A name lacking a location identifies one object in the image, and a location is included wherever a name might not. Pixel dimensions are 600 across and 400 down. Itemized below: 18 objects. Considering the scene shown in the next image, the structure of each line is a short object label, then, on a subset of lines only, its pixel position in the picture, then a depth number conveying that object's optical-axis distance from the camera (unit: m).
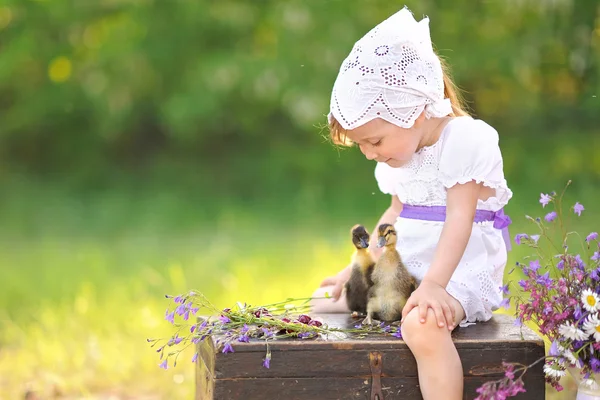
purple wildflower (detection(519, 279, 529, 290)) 5.04
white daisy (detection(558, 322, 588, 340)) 4.69
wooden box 4.93
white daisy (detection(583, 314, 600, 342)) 4.63
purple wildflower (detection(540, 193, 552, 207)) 5.12
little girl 4.98
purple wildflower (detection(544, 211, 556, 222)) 5.19
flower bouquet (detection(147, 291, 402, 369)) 5.03
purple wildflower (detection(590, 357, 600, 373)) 4.80
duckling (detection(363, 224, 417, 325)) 5.21
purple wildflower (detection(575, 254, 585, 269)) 5.00
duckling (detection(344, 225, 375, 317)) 5.36
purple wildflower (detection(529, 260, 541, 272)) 5.13
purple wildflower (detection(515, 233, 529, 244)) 5.16
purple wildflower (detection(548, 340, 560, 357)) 4.93
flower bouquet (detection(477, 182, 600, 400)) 4.68
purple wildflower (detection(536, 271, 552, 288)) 5.04
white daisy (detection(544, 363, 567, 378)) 4.84
